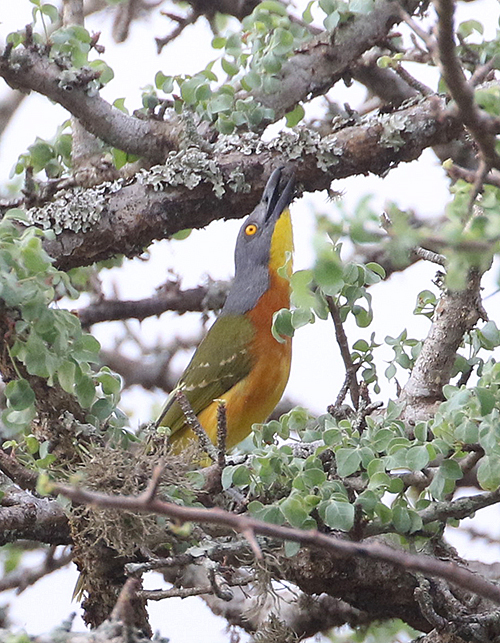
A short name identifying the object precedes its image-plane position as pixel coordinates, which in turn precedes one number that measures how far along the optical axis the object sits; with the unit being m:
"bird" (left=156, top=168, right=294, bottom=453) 6.99
